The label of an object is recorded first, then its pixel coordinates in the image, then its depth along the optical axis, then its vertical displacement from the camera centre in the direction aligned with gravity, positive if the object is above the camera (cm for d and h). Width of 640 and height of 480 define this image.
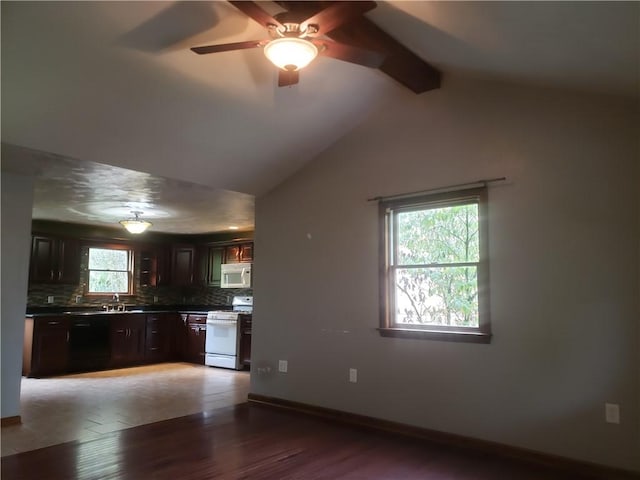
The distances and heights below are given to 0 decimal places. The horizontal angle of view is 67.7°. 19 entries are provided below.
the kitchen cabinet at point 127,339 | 734 -77
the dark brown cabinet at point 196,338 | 782 -80
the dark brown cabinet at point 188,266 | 867 +44
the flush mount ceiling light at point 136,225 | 640 +88
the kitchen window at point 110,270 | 786 +32
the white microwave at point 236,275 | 783 +26
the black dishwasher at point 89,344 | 686 -80
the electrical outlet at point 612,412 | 298 -74
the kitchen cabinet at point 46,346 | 641 -78
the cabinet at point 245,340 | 709 -74
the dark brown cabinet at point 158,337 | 779 -78
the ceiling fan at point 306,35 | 224 +127
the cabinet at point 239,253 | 797 +64
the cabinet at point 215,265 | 845 +45
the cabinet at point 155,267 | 841 +41
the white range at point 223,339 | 717 -75
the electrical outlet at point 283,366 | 479 -75
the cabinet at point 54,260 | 700 +44
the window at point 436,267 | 366 +21
